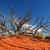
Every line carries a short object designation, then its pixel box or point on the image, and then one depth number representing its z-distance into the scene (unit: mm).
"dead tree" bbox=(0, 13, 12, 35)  7476
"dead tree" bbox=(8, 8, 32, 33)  7454
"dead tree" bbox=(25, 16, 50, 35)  7791
